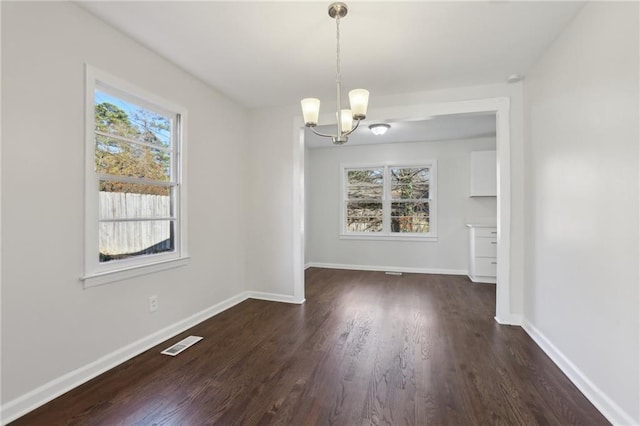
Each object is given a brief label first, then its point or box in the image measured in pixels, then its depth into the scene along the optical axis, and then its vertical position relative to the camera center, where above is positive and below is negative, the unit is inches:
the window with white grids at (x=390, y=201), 231.6 +9.9
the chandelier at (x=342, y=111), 78.9 +29.5
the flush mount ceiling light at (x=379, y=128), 174.1 +50.6
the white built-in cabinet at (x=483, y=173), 207.3 +28.3
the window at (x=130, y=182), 85.7 +10.7
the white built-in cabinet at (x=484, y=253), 194.6 -25.9
